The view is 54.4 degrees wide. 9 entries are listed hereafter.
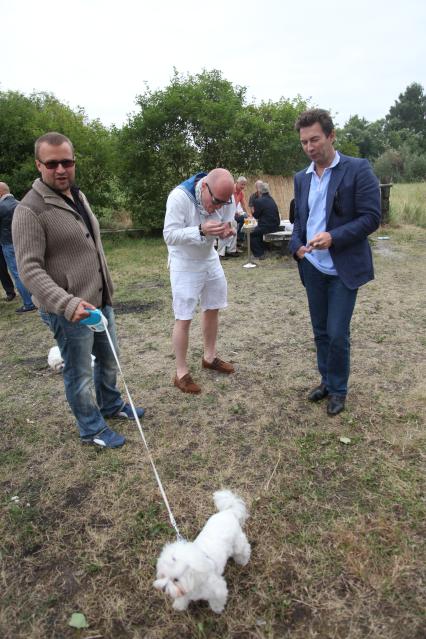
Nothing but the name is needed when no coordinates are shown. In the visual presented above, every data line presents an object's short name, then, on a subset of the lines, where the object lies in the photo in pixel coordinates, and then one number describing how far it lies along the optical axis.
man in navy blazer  2.52
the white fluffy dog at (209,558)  1.45
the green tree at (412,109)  56.54
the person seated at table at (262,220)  8.54
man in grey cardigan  2.19
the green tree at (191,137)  11.24
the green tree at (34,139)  10.32
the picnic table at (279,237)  8.34
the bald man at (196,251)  2.82
